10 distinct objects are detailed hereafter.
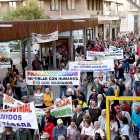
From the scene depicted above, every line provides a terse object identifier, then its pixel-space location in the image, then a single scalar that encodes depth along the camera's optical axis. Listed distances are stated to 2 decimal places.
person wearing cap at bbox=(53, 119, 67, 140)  8.26
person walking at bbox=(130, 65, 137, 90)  17.20
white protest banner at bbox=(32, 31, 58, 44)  15.81
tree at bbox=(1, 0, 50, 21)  36.84
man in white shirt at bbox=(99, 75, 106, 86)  14.06
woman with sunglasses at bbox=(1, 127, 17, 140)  8.16
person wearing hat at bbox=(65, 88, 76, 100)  11.31
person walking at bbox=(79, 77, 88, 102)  13.87
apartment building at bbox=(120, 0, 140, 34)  64.06
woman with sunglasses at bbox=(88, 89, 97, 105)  11.74
